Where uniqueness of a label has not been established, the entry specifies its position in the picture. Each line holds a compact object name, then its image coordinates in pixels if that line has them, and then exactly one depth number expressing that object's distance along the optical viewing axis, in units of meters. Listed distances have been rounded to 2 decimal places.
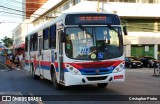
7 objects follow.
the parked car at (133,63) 34.80
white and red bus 10.51
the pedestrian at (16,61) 32.31
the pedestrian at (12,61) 32.33
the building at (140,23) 44.07
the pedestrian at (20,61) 30.75
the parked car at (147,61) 35.42
